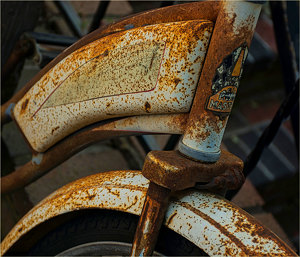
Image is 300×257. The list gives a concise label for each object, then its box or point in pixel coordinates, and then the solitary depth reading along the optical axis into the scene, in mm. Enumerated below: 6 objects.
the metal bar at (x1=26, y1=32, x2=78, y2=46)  1489
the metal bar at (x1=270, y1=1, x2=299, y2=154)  1334
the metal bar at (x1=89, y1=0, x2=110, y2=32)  1731
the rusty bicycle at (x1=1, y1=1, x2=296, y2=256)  721
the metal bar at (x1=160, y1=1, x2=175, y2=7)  1297
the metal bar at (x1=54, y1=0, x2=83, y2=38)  1891
